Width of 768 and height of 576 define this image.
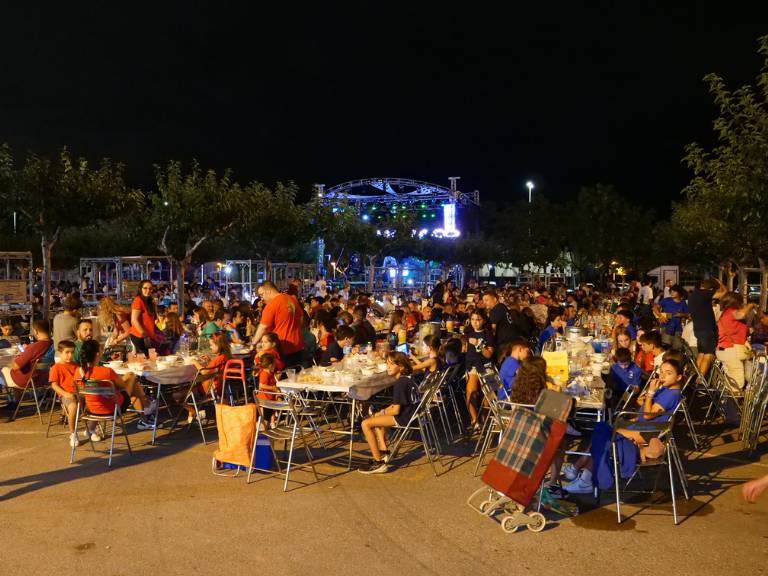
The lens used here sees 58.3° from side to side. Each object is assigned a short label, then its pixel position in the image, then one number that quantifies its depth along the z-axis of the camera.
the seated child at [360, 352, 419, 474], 6.41
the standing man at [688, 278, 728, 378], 9.61
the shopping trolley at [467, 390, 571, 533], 4.77
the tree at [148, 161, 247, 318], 18.75
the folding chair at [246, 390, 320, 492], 5.88
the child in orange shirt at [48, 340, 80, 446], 7.05
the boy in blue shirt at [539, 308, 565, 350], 11.02
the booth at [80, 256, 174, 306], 19.88
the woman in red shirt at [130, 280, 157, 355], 8.98
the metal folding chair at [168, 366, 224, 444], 7.37
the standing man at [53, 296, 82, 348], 9.14
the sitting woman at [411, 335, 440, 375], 7.68
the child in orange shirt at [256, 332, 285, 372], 7.79
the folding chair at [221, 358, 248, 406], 7.32
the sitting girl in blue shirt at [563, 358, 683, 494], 5.29
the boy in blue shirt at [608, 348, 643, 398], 7.02
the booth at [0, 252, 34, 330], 14.83
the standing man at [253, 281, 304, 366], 8.27
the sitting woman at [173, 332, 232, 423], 7.85
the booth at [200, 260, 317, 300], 24.94
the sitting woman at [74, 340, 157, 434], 6.78
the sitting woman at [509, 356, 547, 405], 5.59
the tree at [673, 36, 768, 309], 8.57
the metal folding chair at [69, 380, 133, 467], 6.57
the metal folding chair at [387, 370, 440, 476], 6.38
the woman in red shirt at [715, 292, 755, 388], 8.97
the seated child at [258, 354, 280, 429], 7.32
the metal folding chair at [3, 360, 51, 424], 8.32
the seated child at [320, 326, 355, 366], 9.05
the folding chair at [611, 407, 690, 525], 5.14
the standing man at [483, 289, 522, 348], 8.53
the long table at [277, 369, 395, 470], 6.67
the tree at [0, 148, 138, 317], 14.41
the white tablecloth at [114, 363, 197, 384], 7.57
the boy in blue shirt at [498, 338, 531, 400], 6.76
